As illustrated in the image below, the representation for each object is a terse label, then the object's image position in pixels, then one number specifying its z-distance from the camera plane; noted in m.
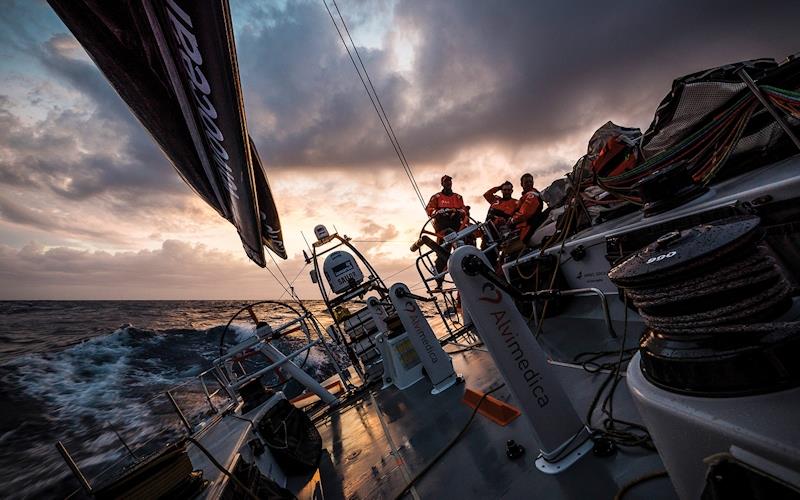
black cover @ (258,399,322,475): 3.48
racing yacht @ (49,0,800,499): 0.75
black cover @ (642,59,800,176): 2.52
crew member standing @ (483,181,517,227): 7.68
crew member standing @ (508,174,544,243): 6.17
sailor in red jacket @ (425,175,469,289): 8.03
